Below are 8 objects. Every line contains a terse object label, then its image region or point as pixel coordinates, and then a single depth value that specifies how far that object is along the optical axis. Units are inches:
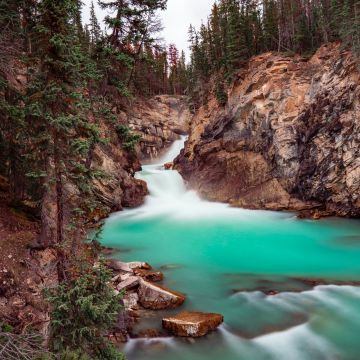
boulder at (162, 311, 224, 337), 379.9
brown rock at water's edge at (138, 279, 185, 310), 442.0
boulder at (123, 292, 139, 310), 436.5
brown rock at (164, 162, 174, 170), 1695.9
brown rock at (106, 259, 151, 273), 555.5
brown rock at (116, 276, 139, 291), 466.7
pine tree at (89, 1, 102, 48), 2215.3
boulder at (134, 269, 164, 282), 538.6
